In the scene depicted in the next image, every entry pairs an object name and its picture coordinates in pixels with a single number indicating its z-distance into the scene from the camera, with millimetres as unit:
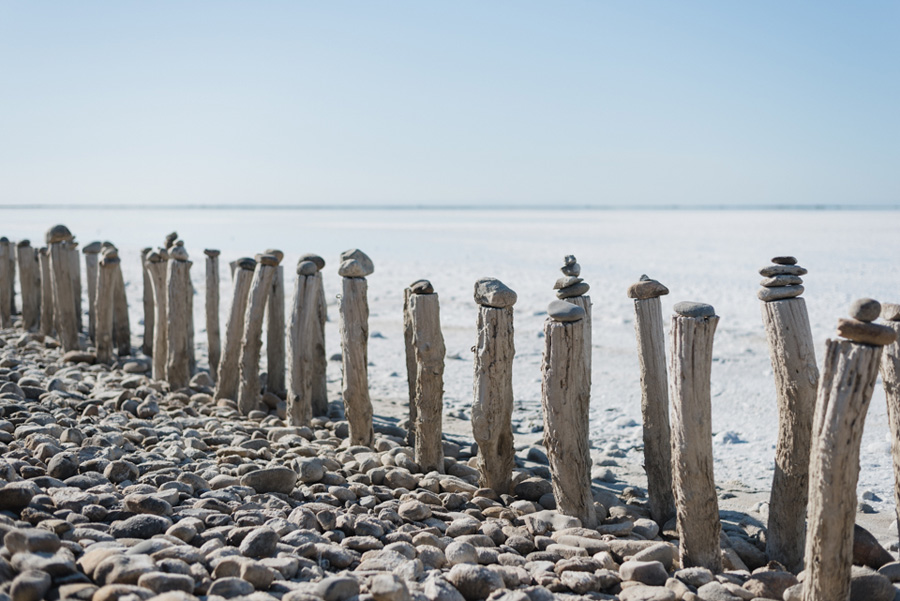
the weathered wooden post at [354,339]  6098
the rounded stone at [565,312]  4652
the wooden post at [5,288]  12000
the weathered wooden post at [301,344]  6816
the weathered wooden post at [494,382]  5160
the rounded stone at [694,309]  4102
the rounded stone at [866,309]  3402
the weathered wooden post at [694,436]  4105
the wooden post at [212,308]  8414
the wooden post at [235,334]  7504
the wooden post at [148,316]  9805
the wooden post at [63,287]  9820
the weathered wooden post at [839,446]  3406
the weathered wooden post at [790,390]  4340
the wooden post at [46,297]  10969
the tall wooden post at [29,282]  11625
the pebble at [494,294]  5113
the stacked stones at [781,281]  4344
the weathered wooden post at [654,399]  4898
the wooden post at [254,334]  7301
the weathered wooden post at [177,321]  8078
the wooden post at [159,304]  8477
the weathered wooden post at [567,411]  4688
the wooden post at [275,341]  7871
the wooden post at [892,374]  4035
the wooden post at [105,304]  9180
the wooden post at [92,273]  9969
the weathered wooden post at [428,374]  5676
